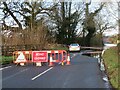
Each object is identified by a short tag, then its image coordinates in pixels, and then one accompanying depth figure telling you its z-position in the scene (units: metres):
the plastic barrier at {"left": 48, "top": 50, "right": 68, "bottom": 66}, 14.66
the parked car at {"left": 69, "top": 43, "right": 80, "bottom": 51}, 33.77
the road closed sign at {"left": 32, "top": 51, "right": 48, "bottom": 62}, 14.69
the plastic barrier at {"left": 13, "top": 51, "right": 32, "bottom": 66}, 14.70
